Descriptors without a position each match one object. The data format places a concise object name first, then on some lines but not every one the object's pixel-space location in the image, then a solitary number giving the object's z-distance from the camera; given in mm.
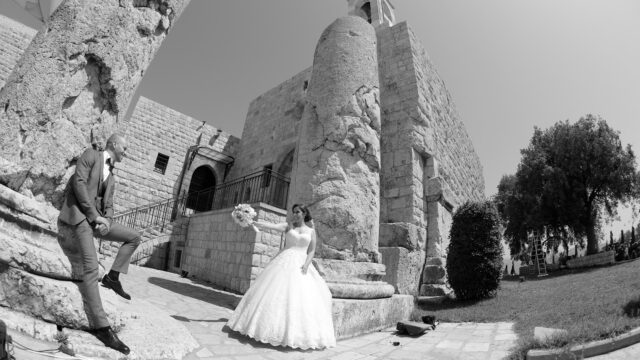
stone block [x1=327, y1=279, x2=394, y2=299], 4551
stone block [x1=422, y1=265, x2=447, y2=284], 8312
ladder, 15000
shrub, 7551
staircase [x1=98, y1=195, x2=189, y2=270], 10562
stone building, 5233
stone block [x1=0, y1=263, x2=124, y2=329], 2279
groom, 2521
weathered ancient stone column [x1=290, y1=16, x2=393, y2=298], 5051
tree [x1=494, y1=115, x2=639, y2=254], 16531
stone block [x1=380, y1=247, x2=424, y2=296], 7230
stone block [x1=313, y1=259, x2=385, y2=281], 4800
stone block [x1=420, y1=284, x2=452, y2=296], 8133
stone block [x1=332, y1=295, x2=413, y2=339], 4344
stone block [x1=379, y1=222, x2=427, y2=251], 7645
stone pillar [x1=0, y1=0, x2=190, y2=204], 2865
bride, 3518
